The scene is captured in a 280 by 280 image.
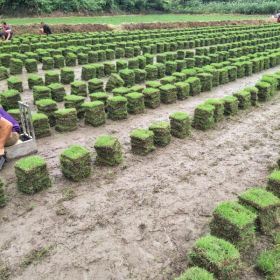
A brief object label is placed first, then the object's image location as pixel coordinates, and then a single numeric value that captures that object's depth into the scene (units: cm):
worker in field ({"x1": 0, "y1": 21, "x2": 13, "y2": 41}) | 2419
